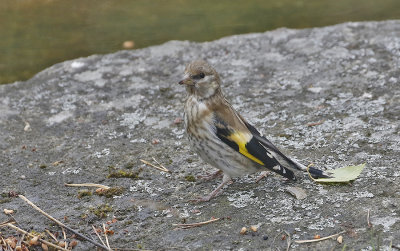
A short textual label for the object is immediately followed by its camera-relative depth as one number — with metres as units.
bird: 8.13
